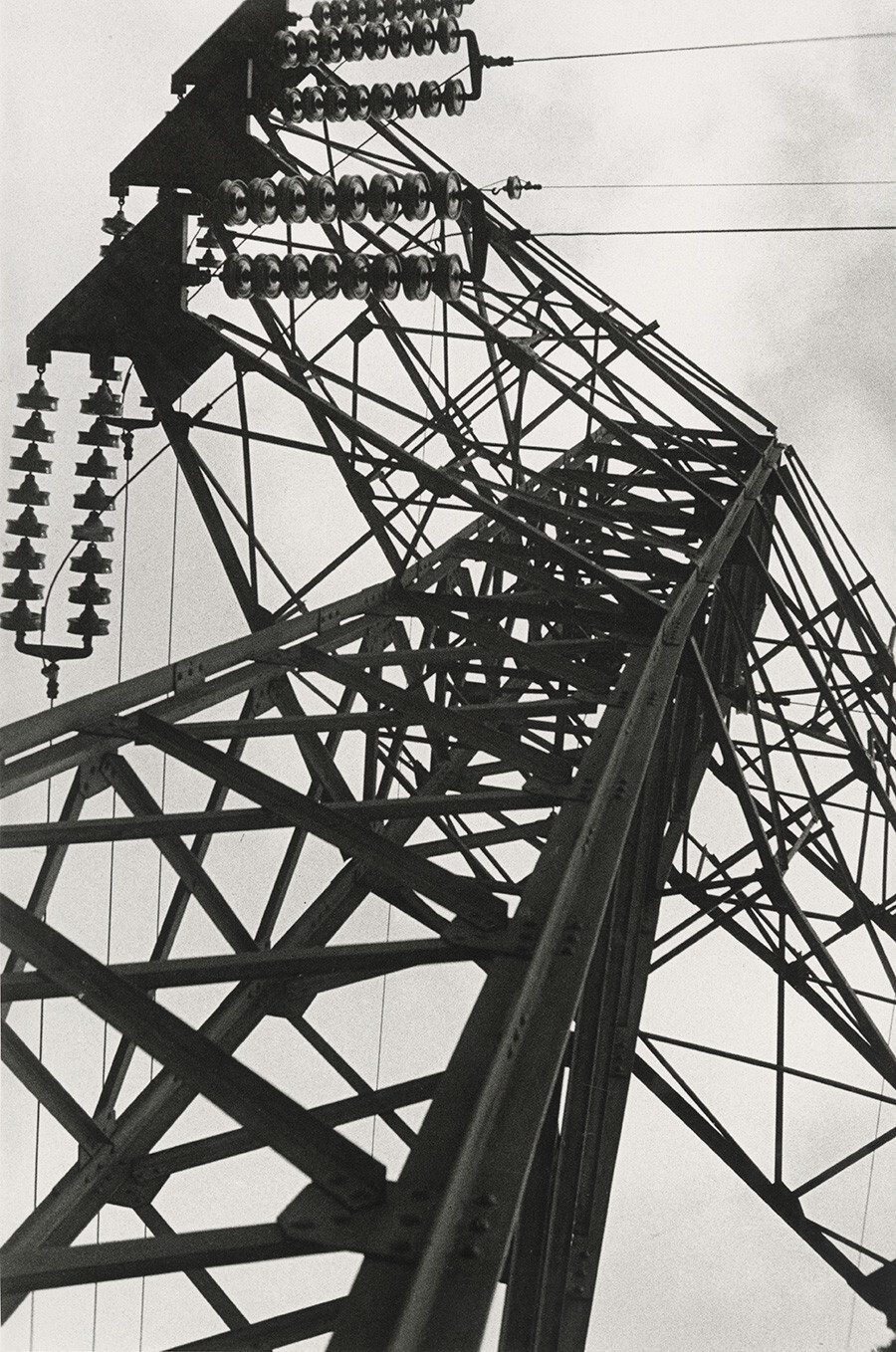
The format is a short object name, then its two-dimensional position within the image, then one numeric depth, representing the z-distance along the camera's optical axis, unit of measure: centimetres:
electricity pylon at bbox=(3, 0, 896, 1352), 393
